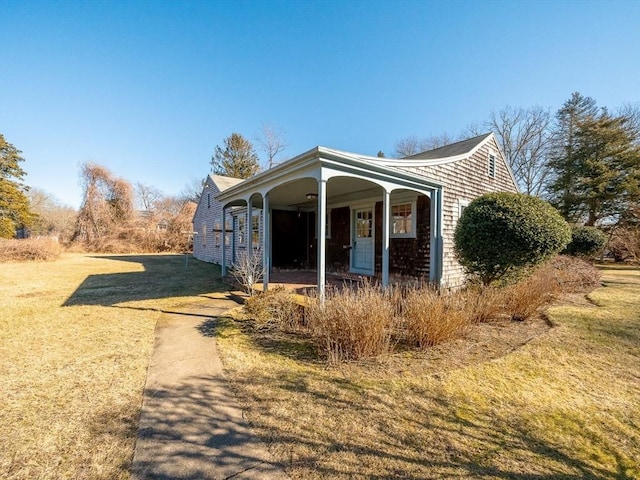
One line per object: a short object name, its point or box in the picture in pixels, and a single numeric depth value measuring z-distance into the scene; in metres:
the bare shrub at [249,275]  5.94
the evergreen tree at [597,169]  19.40
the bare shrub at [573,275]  8.50
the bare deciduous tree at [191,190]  37.44
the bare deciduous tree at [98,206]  24.83
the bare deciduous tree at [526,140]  25.52
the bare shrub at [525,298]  5.55
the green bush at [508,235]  6.07
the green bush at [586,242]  13.14
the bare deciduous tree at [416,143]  30.91
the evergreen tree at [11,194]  22.77
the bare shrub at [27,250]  16.41
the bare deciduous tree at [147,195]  34.88
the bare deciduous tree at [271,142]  30.67
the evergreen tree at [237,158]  31.80
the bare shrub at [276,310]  4.95
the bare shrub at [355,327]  3.81
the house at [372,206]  6.07
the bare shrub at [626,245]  11.96
